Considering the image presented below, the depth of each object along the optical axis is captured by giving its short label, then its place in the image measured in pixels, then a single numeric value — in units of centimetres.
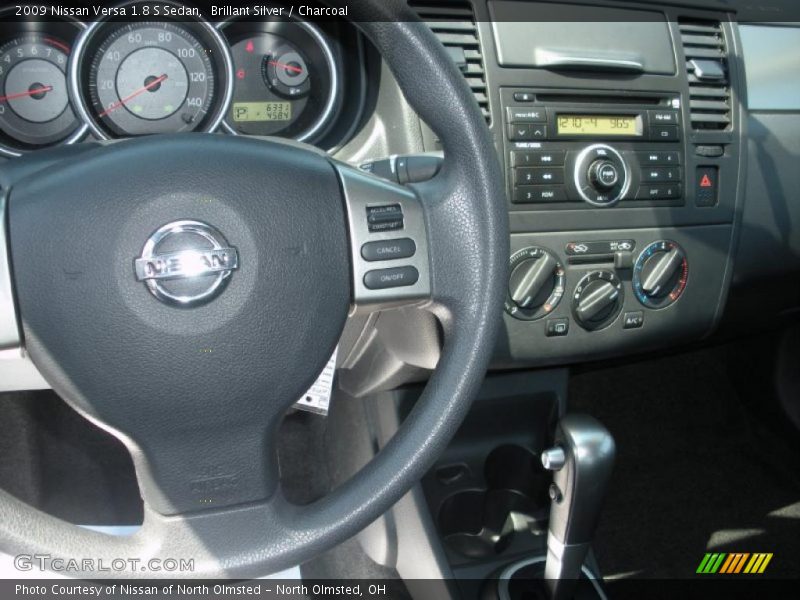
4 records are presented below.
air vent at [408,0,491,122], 125
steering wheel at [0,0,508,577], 83
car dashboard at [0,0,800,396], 122
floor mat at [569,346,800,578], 199
